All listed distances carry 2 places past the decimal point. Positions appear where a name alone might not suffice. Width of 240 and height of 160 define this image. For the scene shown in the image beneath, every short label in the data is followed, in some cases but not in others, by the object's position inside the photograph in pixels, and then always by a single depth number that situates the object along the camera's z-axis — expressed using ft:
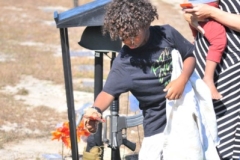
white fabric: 18.57
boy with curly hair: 17.85
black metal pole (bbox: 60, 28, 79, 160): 23.08
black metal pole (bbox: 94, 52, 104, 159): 26.43
